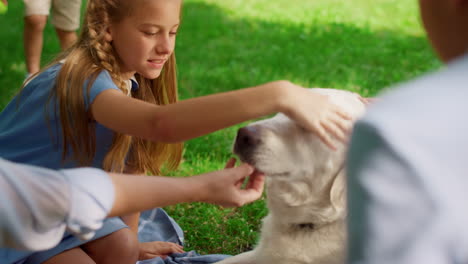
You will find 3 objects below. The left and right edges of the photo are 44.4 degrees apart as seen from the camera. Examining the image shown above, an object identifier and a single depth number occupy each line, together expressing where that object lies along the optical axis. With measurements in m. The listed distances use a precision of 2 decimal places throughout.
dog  2.30
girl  2.53
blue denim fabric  3.21
